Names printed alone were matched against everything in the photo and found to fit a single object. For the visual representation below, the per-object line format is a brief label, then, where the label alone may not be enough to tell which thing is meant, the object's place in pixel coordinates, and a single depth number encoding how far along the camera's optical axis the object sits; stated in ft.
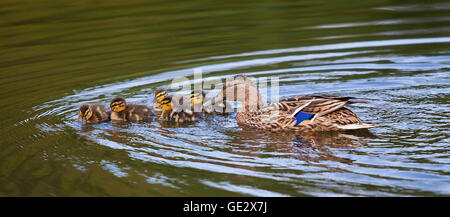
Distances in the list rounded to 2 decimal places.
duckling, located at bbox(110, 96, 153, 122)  41.72
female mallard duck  36.35
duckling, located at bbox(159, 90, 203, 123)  41.64
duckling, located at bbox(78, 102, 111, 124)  41.27
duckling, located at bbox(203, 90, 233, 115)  43.83
